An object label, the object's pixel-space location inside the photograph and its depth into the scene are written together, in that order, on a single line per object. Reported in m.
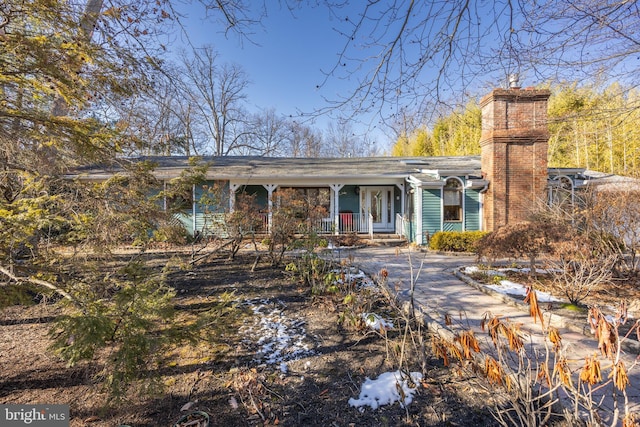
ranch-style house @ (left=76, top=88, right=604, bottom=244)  11.08
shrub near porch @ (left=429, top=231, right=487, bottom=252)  10.30
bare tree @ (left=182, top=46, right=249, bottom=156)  26.76
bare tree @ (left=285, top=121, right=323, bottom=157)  26.48
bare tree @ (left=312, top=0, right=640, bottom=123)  2.80
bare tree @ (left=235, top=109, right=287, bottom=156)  28.81
